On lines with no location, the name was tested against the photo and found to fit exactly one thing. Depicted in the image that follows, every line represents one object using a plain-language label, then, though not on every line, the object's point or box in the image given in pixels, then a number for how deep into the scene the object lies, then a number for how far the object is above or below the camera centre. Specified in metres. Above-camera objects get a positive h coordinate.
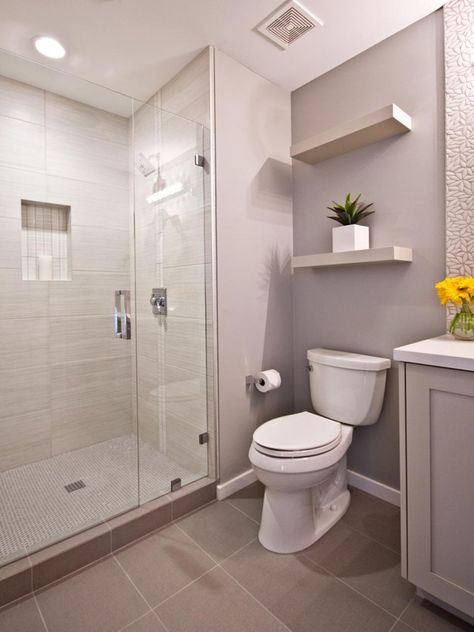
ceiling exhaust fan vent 1.60 +1.34
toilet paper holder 2.08 -0.43
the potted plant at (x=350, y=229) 1.84 +0.40
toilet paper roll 2.02 -0.42
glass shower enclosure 1.72 +0.04
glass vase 1.45 -0.08
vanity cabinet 1.10 -0.56
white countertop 1.08 -0.16
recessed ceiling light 1.77 +1.34
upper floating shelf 1.65 +0.86
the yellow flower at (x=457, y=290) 1.43 +0.06
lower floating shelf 1.67 +0.24
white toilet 1.50 -0.62
